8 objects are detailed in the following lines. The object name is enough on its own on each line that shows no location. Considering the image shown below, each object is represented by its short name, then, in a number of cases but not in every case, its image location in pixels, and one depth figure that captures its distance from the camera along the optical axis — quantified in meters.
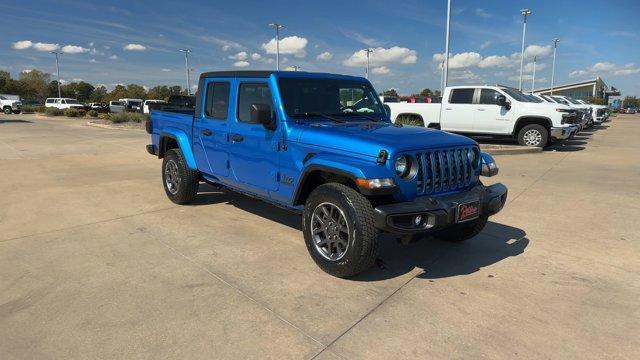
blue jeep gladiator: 3.66
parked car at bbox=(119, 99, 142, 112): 41.08
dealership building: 95.75
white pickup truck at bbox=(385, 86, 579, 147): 13.37
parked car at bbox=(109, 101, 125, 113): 42.62
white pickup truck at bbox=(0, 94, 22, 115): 43.00
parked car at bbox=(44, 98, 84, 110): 41.25
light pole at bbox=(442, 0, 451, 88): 22.13
